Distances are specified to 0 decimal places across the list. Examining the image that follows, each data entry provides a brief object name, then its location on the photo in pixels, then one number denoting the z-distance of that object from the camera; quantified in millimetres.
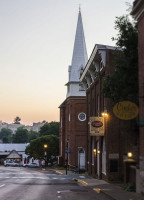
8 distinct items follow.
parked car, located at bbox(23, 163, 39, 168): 87100
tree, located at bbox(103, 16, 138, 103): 25000
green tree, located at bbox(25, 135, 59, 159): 87812
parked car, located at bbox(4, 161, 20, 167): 97256
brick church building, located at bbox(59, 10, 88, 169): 64750
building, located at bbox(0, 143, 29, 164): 139000
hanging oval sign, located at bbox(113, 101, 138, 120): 17875
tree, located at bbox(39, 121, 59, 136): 129250
